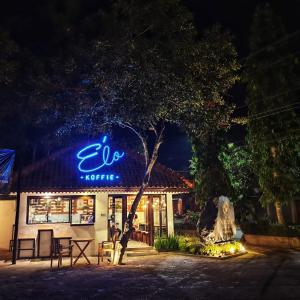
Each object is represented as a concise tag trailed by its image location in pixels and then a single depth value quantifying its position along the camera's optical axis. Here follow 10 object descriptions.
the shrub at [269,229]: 19.77
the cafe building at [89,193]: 17.09
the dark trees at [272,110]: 22.73
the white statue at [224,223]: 16.78
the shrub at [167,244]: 18.17
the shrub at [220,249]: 16.38
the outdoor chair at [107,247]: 15.05
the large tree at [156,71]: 13.03
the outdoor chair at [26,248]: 16.45
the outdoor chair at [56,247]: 16.61
